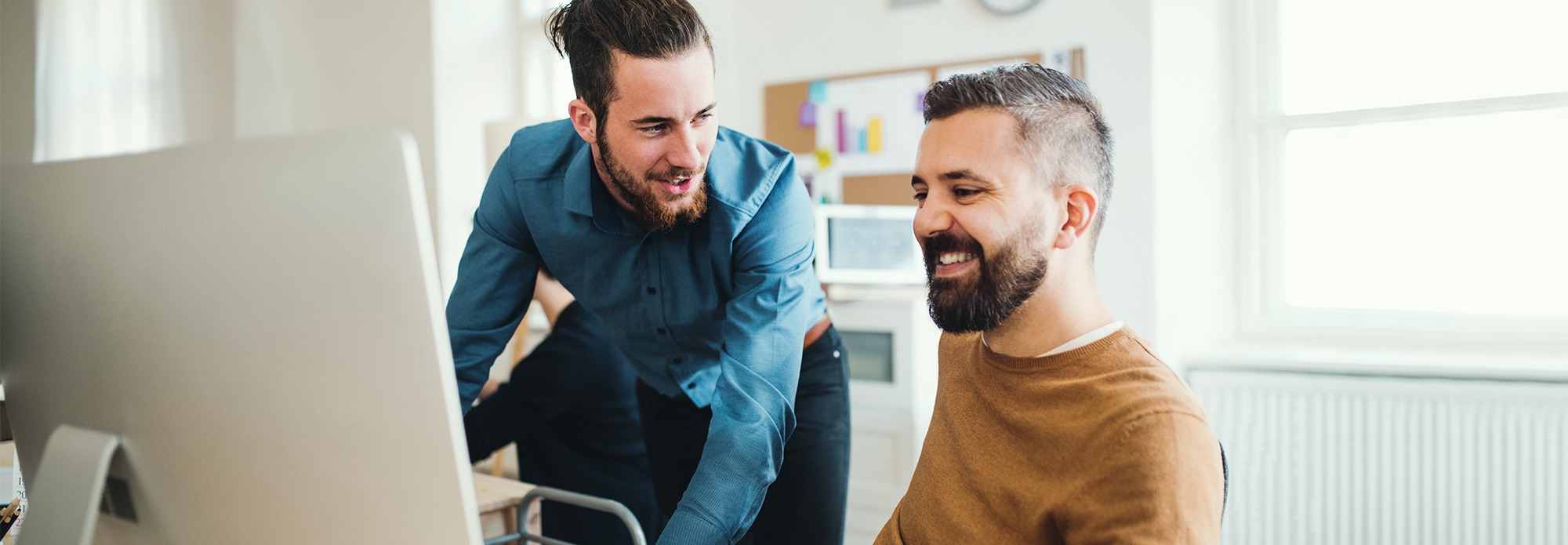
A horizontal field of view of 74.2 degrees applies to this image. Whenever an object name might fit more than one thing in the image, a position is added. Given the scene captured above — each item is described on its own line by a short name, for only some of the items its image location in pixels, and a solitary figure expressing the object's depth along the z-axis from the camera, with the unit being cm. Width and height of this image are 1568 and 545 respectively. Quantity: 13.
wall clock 296
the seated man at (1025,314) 94
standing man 123
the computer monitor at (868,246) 288
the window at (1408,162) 270
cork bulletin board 322
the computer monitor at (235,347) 63
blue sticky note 338
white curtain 376
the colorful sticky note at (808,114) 342
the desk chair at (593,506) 128
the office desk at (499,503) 184
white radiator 245
